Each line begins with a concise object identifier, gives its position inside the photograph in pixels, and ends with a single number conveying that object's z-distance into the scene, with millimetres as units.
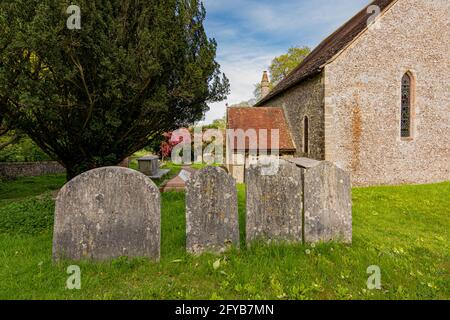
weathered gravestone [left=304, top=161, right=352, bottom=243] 4527
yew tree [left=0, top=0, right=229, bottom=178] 6000
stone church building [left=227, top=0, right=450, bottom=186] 10984
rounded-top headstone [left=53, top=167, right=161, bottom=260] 4074
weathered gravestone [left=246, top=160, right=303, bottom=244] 4434
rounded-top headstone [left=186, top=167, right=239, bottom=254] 4211
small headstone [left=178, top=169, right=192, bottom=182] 9591
